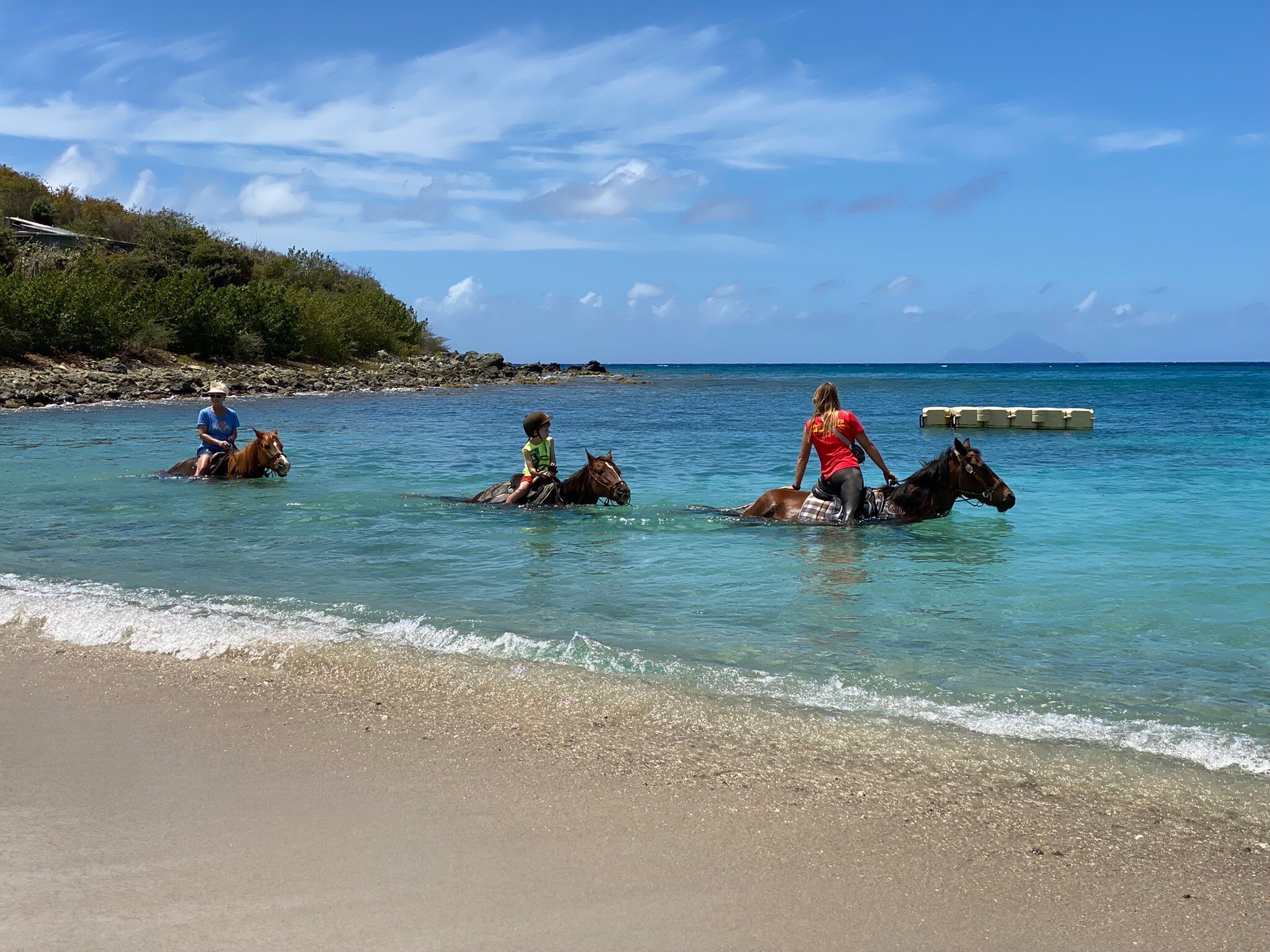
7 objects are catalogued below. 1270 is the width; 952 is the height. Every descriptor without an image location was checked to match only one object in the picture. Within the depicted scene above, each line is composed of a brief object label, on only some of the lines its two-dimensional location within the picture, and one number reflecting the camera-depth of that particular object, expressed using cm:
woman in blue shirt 1489
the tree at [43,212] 7144
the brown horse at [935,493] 1120
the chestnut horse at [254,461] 1432
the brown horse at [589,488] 1192
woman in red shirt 1073
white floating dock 3158
